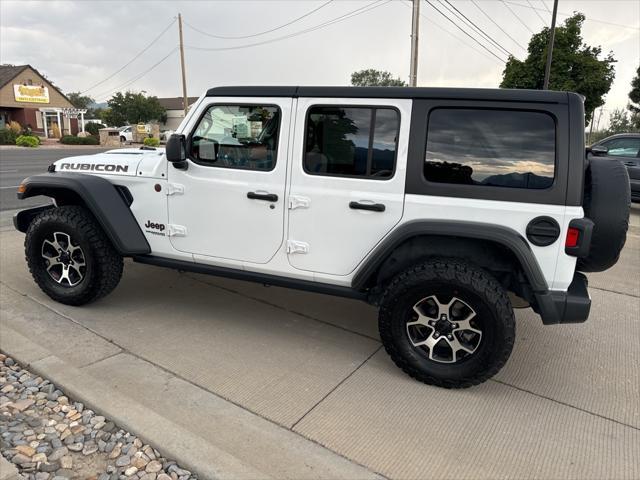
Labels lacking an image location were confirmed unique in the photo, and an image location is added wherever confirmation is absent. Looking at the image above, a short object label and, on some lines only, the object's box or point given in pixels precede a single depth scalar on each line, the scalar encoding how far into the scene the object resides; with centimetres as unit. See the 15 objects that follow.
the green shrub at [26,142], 3116
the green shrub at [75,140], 3559
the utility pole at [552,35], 1672
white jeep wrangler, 271
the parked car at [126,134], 3910
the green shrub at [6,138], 3244
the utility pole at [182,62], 3807
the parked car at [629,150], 927
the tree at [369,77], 7268
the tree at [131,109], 5997
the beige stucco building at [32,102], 4519
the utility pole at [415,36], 1628
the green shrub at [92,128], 4983
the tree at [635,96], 3175
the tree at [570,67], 1967
